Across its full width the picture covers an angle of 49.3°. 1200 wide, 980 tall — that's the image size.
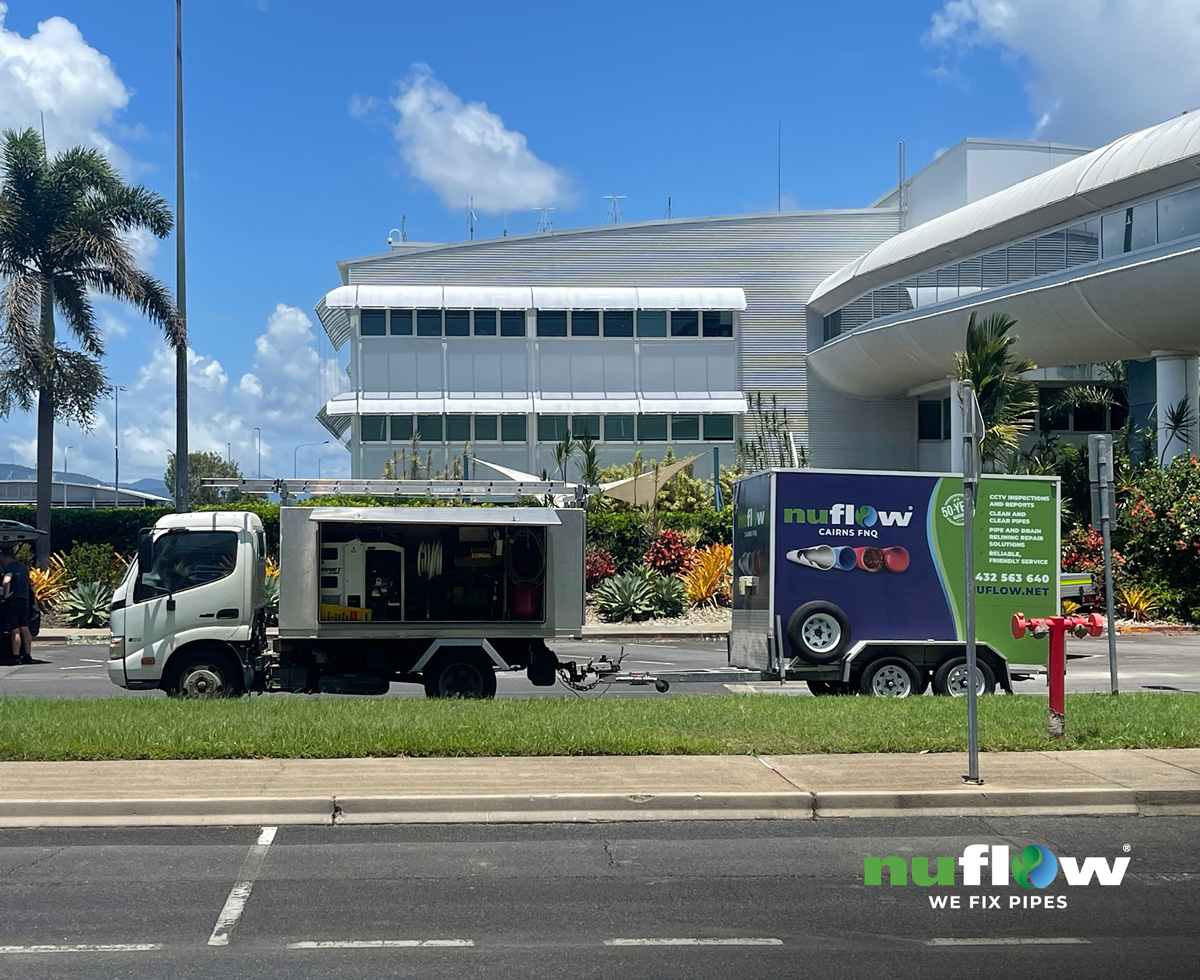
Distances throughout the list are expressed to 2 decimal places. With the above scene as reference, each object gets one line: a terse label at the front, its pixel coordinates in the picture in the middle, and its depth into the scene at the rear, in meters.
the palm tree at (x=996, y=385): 28.45
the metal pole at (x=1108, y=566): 15.16
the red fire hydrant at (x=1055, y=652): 10.76
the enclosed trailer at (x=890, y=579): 15.74
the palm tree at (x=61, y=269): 30.64
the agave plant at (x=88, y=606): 27.14
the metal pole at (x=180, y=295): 29.80
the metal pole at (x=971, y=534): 9.31
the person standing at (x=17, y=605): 20.91
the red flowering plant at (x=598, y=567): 30.36
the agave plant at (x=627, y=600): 28.58
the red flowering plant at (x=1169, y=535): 28.47
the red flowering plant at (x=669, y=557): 30.78
